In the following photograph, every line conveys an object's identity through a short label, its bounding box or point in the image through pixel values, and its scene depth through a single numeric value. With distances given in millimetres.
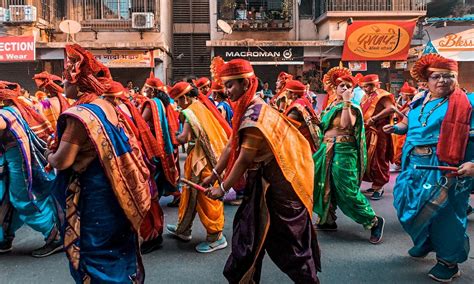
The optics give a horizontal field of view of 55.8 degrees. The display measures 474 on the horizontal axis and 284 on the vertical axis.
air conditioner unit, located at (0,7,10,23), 15812
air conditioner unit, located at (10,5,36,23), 15586
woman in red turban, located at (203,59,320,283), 2930
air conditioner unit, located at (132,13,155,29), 16344
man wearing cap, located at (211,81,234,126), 7023
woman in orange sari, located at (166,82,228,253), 4531
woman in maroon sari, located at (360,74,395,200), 6840
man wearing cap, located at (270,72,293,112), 7082
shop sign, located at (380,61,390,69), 17250
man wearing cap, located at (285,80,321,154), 5117
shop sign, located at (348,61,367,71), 16922
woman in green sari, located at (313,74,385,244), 4793
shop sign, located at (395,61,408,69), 17250
